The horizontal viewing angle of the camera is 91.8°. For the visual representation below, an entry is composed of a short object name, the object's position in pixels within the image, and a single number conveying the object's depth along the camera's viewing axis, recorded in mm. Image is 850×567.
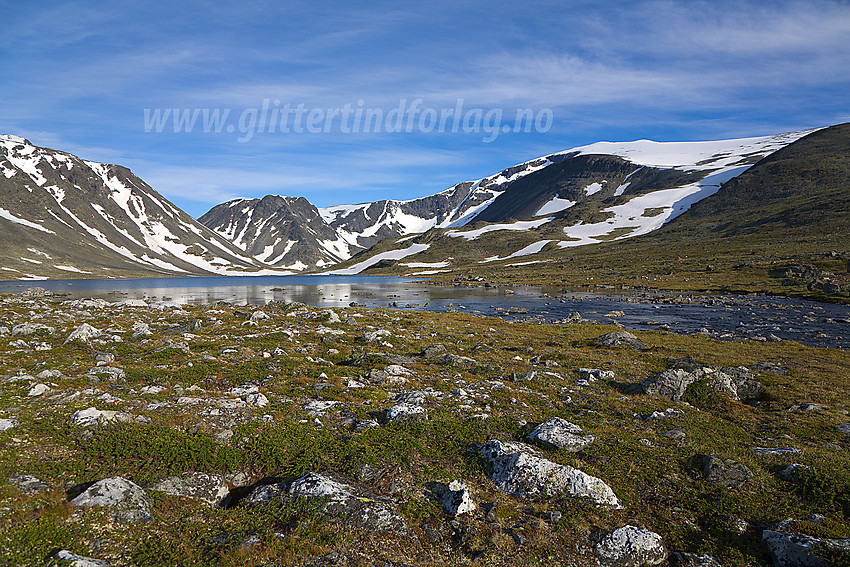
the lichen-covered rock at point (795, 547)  8539
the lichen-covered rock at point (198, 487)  10320
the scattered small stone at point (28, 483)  9383
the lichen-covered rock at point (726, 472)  11795
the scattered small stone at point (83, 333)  24719
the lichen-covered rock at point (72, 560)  7230
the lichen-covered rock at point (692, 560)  9008
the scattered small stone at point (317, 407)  15652
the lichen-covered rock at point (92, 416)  12625
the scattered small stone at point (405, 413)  15211
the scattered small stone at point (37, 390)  14836
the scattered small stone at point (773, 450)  13664
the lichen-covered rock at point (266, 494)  10172
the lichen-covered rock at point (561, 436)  13688
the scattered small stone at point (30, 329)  26509
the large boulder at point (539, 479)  11127
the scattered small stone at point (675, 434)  14898
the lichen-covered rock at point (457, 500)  10430
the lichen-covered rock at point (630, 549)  9180
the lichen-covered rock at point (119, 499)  8898
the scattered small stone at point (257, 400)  15938
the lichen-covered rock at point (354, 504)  9547
